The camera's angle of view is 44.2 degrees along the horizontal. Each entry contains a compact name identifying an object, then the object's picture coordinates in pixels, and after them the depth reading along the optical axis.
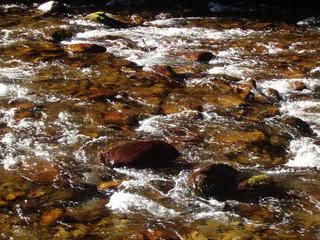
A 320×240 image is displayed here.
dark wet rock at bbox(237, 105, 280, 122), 6.50
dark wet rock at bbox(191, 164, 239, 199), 4.34
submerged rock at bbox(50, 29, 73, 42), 10.88
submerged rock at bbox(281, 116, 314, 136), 6.03
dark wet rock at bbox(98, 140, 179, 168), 4.89
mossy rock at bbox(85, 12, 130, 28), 13.05
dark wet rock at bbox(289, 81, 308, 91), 7.76
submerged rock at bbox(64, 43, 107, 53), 9.69
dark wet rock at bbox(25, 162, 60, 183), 4.53
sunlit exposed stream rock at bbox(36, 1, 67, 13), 14.70
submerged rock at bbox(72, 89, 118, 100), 7.02
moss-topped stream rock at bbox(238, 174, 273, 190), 4.42
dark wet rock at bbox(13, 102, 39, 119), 6.23
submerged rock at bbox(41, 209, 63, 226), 3.75
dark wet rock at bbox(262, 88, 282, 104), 7.28
